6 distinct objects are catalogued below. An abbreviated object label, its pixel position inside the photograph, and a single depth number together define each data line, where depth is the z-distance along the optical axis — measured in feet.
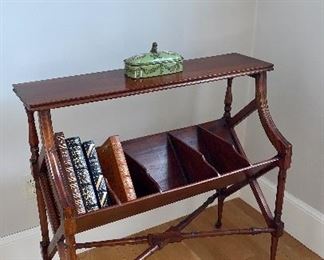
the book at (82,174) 4.67
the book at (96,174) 4.78
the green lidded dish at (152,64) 4.82
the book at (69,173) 4.57
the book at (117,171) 4.87
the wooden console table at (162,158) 4.39
